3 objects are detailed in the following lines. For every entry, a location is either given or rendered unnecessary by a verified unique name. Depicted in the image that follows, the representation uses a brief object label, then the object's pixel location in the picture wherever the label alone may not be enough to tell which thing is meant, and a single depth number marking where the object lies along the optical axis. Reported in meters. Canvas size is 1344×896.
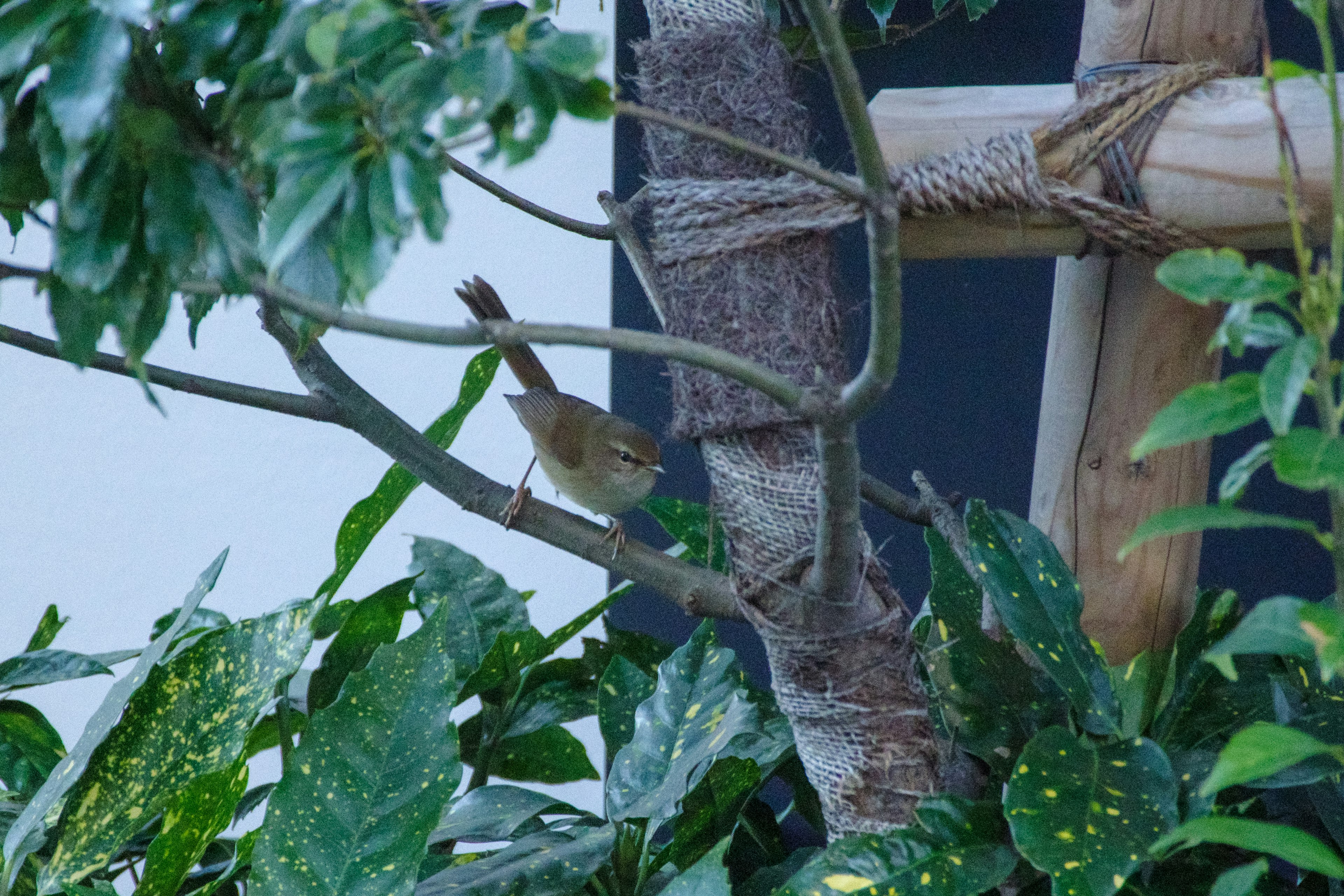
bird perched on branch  10.46
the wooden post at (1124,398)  10.21
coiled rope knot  10.14
